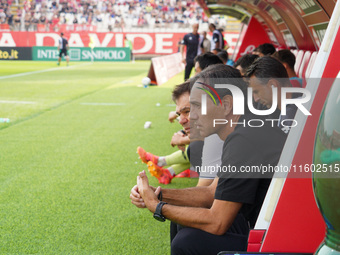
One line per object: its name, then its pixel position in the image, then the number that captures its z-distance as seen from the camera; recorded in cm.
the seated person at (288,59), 619
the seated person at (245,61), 562
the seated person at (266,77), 383
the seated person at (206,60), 612
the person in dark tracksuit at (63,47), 2770
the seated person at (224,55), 831
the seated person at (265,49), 740
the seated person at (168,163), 519
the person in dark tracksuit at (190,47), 1509
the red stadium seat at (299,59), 978
